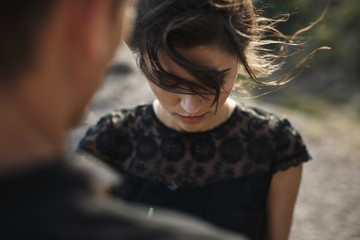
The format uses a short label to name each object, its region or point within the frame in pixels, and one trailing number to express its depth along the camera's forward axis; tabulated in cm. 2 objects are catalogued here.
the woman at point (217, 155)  90
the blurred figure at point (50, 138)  36
